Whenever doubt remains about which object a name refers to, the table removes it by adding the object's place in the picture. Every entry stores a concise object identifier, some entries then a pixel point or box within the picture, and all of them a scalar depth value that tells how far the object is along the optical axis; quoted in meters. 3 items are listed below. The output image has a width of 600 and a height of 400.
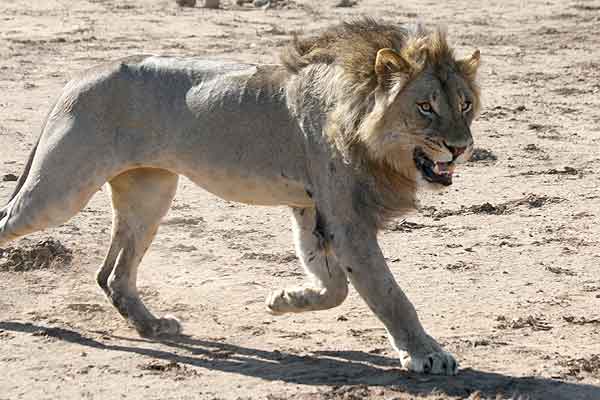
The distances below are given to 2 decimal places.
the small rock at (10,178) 18.75
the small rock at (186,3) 33.76
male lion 11.64
